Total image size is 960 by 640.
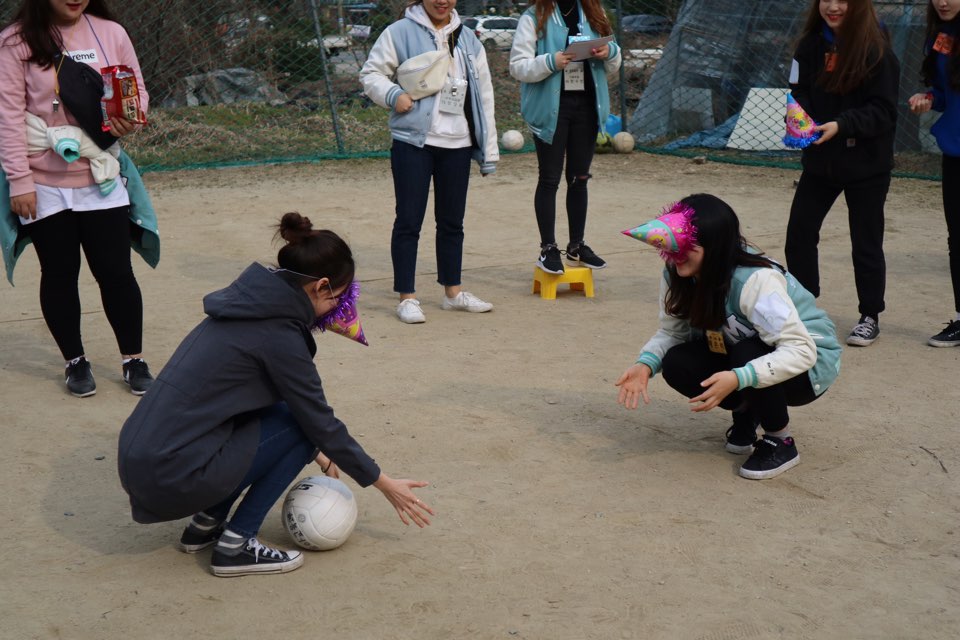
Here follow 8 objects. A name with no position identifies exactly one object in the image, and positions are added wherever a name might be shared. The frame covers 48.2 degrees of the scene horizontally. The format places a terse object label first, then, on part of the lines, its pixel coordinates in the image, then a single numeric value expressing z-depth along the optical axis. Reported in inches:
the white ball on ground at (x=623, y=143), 414.6
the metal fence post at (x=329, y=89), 410.3
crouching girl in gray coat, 116.4
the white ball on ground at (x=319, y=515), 125.8
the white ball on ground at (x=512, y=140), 416.2
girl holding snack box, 169.3
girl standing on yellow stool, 237.1
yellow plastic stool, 237.3
